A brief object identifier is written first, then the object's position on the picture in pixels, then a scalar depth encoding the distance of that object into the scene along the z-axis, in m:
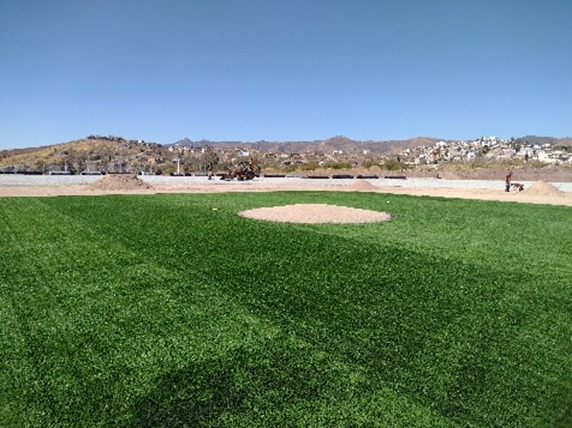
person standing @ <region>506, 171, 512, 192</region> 27.81
